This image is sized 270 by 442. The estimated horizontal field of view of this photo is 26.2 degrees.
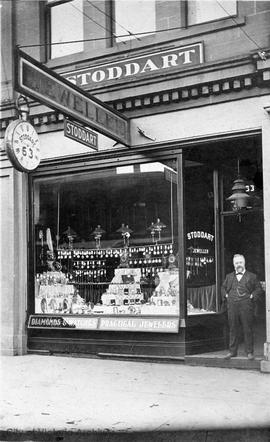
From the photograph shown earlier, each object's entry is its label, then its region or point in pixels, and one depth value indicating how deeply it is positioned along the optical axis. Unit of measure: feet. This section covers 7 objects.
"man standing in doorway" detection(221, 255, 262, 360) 30.94
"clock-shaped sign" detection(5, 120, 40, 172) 28.78
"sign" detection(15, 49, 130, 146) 24.81
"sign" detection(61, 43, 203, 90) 32.48
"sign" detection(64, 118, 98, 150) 28.50
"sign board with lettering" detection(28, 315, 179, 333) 32.53
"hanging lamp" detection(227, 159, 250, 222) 33.30
